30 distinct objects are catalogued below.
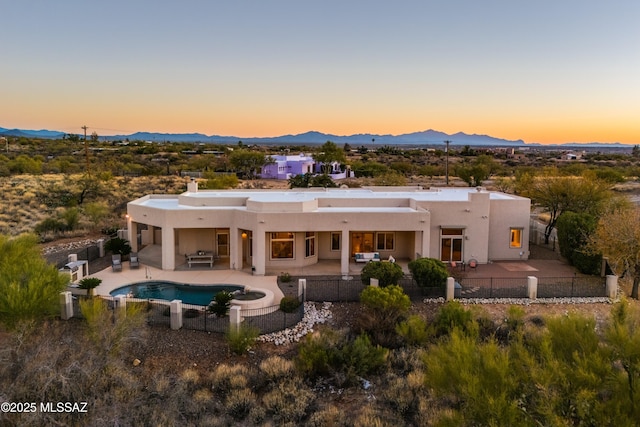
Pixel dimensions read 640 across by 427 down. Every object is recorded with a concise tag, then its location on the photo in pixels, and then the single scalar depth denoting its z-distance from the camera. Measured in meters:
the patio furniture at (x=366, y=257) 23.11
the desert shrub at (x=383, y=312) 15.31
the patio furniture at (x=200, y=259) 22.55
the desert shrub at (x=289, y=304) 16.92
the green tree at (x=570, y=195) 27.53
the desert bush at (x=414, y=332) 14.78
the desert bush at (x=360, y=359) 13.12
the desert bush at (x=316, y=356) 13.02
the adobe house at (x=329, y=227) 22.00
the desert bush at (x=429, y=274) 18.58
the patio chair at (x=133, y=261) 22.38
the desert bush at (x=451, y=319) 15.06
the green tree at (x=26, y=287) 12.86
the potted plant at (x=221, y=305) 16.14
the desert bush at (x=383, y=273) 18.50
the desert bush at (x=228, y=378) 12.23
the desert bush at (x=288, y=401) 10.75
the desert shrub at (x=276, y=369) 12.69
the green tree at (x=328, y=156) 65.12
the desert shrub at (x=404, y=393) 11.07
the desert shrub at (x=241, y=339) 14.04
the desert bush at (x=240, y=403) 11.03
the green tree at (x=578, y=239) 21.67
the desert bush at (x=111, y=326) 12.35
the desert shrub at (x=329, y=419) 10.38
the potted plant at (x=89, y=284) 17.77
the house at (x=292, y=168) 68.88
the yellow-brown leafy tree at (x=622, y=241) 18.61
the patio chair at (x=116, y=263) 22.00
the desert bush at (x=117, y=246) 23.56
